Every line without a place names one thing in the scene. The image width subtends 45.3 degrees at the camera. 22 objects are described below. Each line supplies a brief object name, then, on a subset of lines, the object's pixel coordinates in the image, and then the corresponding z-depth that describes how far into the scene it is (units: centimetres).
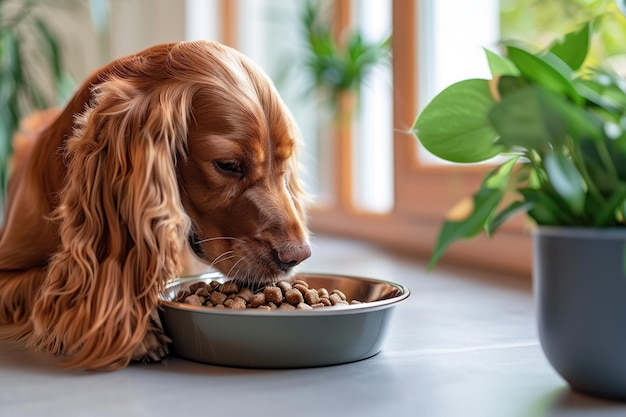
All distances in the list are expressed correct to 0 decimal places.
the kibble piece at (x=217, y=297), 101
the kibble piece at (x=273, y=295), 102
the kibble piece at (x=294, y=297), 102
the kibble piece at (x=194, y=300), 100
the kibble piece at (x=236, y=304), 98
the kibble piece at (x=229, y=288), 105
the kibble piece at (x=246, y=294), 103
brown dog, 96
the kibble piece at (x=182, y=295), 104
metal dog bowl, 87
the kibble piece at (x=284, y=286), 105
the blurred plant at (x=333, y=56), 282
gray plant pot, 68
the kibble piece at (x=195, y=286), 109
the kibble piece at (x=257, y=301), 101
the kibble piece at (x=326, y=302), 101
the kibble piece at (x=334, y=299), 103
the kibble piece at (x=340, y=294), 108
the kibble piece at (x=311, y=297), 102
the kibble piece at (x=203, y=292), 104
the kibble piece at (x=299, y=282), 108
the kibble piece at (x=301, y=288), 104
